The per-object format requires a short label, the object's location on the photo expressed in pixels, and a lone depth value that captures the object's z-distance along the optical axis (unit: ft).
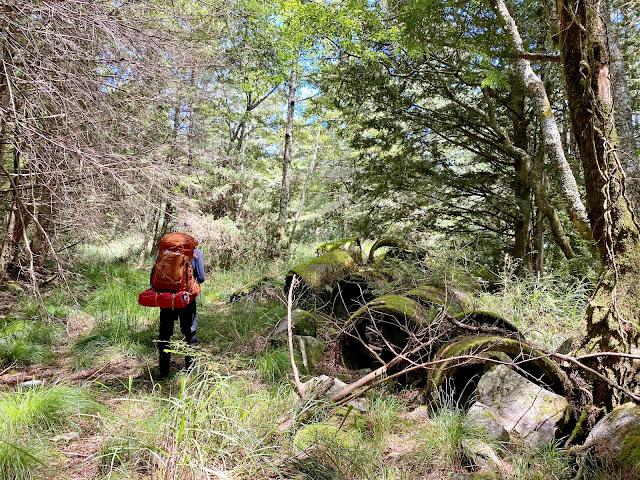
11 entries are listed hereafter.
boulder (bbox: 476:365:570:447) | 9.49
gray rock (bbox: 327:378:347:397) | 12.04
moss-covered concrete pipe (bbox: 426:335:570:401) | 10.71
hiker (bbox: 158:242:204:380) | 14.34
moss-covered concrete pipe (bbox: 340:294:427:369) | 14.48
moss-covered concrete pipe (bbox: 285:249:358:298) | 20.43
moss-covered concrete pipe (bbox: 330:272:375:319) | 20.62
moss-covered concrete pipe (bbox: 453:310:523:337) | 13.39
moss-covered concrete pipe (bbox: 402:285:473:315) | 15.80
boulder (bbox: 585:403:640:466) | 7.38
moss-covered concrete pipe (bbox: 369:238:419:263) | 24.82
